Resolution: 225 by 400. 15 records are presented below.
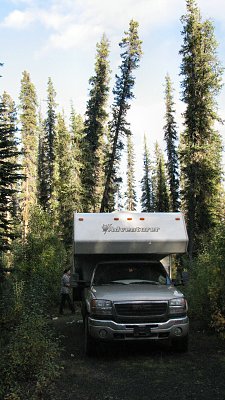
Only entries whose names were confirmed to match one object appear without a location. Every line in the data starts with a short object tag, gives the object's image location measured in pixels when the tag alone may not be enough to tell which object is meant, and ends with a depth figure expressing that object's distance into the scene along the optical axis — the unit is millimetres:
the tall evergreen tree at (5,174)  18155
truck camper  8430
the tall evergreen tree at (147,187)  70312
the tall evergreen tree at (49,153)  53438
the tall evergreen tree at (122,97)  34219
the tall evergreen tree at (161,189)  59625
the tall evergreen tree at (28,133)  45281
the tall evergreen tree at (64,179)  39312
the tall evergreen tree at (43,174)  55844
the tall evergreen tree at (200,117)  32031
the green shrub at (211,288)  9820
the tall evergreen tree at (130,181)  72138
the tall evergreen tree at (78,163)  38781
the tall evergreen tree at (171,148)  48844
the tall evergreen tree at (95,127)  38500
